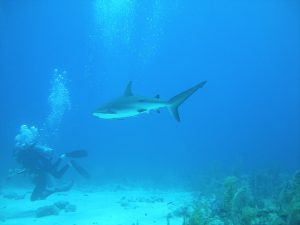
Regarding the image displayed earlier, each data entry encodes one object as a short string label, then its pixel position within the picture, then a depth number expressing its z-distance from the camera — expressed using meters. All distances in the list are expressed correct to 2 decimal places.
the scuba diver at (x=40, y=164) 11.07
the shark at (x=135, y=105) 6.39
